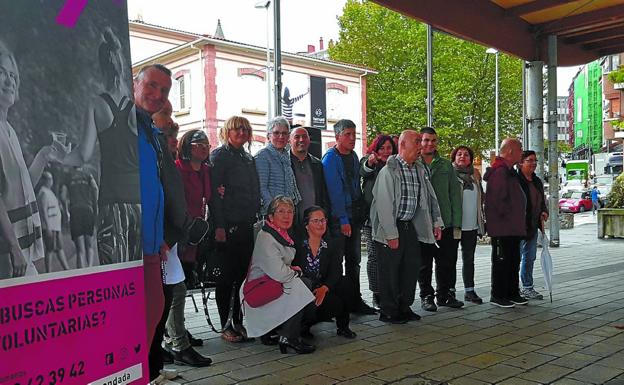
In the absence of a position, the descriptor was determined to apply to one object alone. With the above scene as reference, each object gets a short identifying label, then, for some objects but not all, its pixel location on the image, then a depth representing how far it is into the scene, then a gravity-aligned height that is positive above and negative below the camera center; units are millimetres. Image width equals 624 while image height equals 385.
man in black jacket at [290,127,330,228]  5367 +138
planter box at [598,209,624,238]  14836 -1145
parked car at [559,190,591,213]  32616 -1202
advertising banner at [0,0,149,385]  1295 -16
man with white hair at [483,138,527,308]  6305 -420
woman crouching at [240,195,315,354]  4539 -818
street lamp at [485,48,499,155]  28709 +3104
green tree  31016 +5999
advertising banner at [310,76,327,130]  25584 +4026
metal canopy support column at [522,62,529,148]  12141 +1407
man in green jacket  6336 -488
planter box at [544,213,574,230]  18562 -1333
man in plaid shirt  5582 -408
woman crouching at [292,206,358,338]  4863 -735
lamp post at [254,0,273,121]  10852 +3617
